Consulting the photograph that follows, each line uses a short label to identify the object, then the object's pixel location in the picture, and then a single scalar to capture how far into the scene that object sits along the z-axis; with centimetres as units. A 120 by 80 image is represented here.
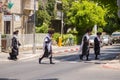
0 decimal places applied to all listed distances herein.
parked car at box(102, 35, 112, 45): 6077
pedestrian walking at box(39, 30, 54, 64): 2537
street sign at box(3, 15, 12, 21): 3334
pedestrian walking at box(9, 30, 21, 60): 2883
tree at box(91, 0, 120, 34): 3023
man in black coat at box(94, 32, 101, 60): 2992
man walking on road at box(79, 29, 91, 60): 2838
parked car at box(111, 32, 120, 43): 7050
